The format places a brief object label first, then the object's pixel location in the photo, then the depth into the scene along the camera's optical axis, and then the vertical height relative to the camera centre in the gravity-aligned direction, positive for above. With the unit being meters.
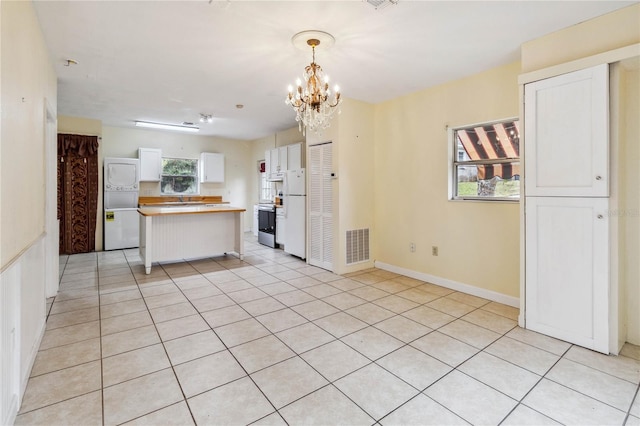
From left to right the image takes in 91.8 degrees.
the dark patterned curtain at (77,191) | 5.82 +0.41
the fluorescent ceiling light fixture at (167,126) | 6.36 +1.85
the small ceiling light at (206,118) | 5.72 +1.80
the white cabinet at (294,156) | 6.11 +1.15
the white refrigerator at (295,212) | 5.39 +0.02
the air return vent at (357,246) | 4.70 -0.50
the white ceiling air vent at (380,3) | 2.25 +1.54
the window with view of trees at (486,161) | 3.42 +0.61
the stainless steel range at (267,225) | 6.68 -0.26
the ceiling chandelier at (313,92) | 2.73 +1.16
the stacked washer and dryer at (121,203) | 6.30 +0.21
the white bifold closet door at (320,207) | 4.75 +0.10
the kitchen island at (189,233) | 4.80 -0.34
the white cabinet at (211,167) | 7.72 +1.15
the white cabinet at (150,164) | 6.82 +1.09
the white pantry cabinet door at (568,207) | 2.38 +0.05
